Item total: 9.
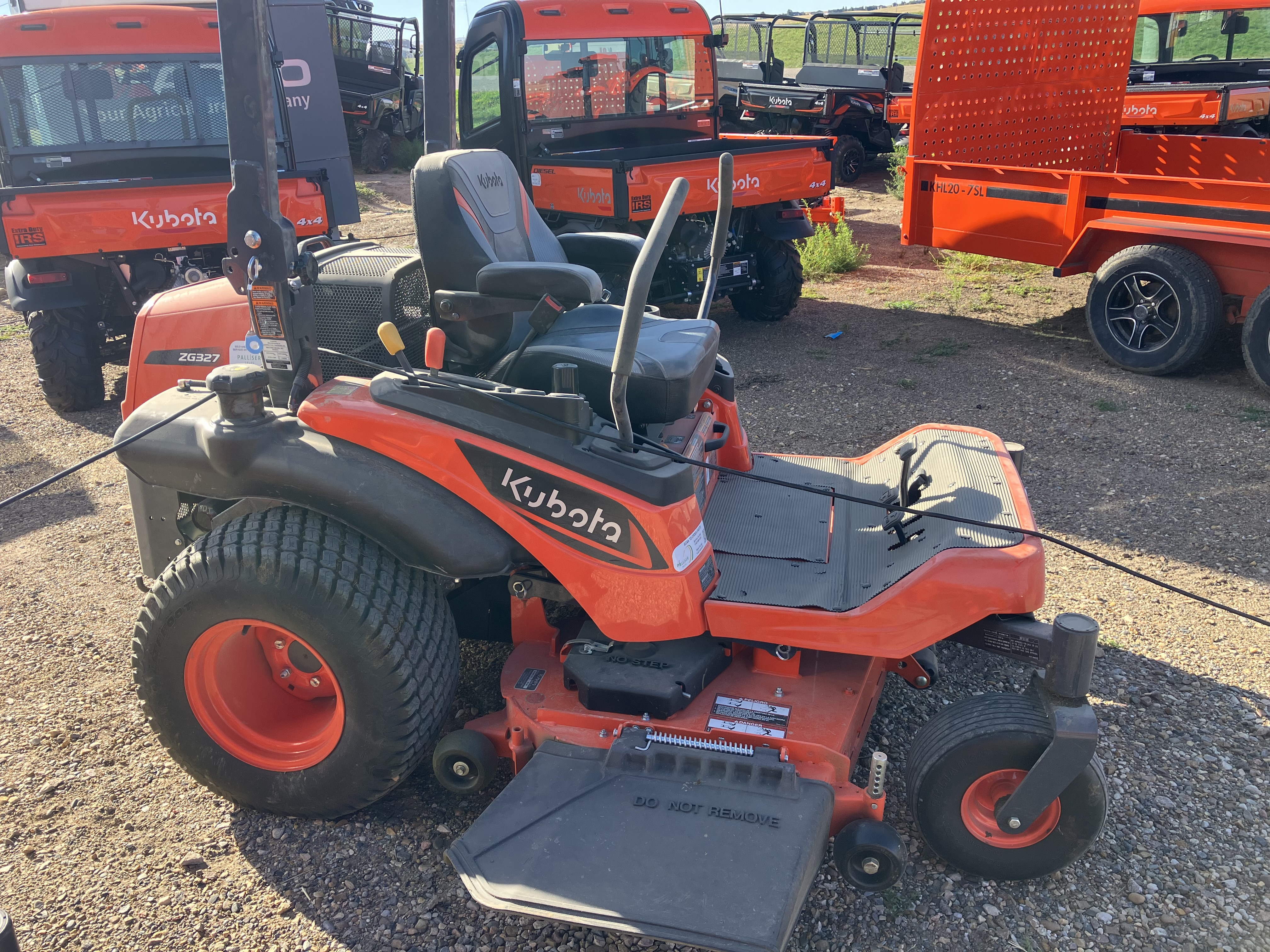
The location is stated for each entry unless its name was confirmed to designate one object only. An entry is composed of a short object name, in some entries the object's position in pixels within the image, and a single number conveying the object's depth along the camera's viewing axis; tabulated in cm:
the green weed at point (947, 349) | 671
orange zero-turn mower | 226
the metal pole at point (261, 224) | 239
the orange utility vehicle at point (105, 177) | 570
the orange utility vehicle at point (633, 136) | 656
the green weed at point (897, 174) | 1266
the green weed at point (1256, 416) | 532
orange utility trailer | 568
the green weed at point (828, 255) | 902
